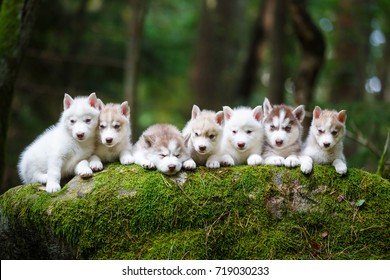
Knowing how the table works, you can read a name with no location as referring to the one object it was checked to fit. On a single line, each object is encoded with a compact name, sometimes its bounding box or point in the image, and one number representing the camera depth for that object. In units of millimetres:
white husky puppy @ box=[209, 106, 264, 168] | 6051
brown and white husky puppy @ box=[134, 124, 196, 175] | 5395
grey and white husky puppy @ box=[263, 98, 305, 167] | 6000
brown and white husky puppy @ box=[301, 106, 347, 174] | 5691
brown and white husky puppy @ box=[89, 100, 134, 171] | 5672
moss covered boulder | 5066
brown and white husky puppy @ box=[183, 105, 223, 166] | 5965
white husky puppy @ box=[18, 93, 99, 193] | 5590
